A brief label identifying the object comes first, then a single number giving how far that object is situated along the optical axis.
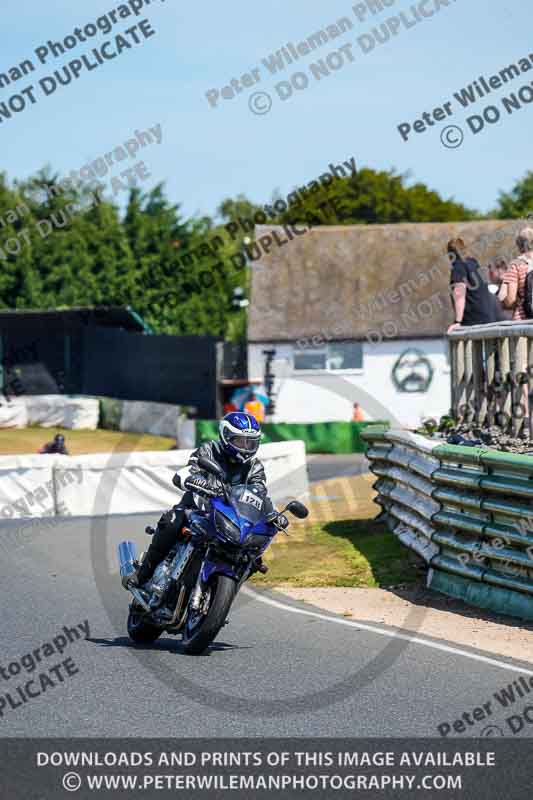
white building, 48.44
